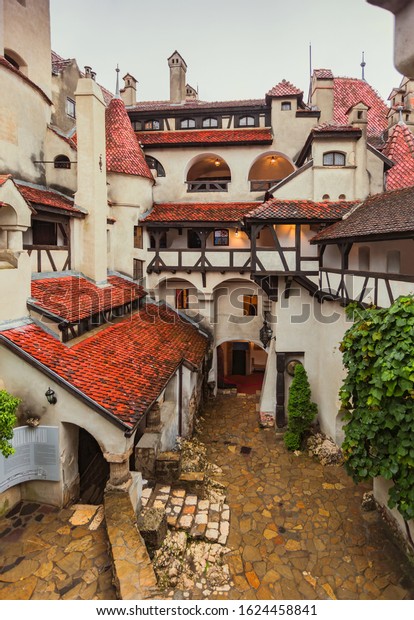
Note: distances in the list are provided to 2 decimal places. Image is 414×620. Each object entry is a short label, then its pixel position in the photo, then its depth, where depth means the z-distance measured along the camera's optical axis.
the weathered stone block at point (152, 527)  7.02
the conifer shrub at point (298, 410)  12.85
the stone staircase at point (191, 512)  8.22
